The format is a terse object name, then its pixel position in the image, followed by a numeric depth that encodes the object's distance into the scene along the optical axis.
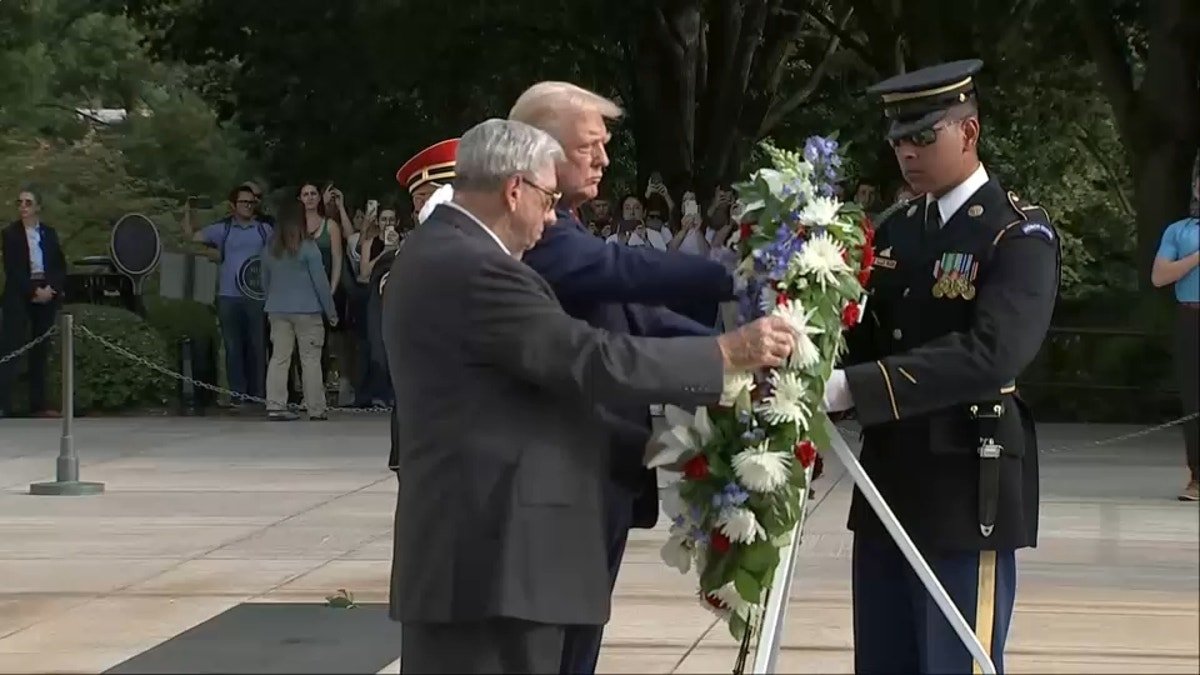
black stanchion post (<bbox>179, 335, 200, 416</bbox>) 18.39
